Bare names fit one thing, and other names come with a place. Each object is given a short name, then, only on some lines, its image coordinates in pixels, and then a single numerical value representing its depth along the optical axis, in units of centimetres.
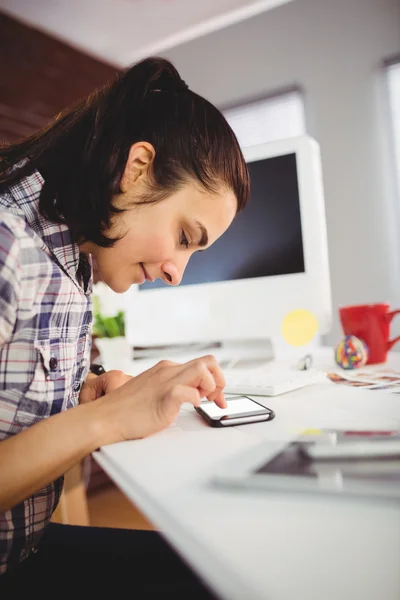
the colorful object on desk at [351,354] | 94
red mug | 99
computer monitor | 103
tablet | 32
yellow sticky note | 101
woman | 51
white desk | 23
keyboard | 71
